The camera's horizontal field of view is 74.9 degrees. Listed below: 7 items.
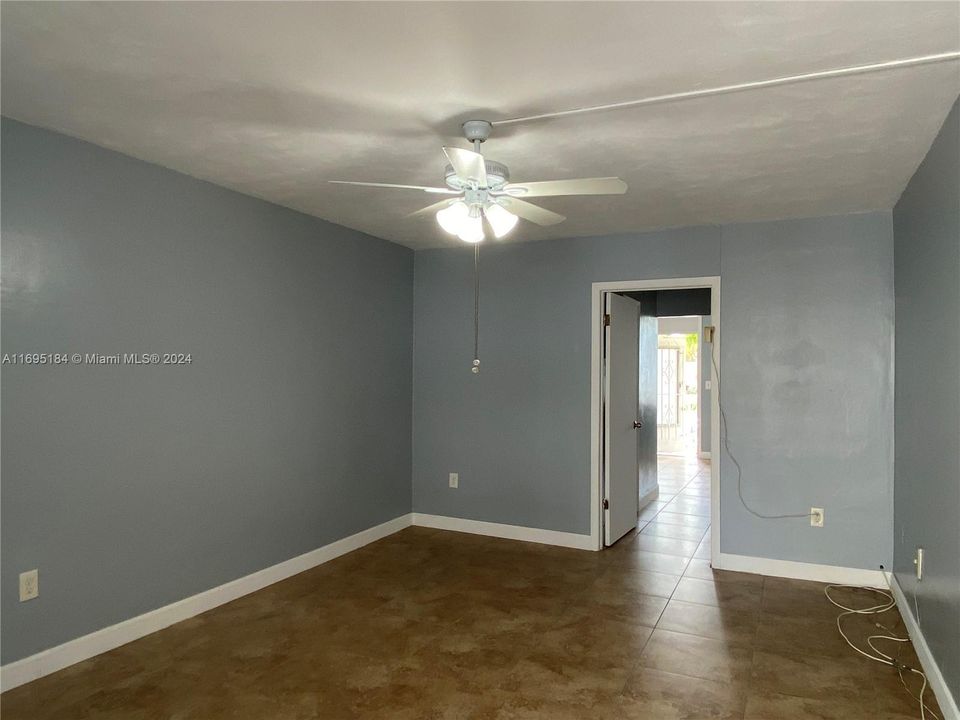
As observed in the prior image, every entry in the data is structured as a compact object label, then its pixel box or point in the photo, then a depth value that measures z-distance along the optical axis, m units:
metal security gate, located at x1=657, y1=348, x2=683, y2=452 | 11.34
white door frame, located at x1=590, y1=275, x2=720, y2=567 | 4.82
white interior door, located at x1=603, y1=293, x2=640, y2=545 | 4.90
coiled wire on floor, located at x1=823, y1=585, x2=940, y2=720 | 2.72
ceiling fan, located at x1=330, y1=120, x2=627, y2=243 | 2.40
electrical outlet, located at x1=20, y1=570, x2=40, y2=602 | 2.69
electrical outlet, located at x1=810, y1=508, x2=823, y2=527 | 4.13
